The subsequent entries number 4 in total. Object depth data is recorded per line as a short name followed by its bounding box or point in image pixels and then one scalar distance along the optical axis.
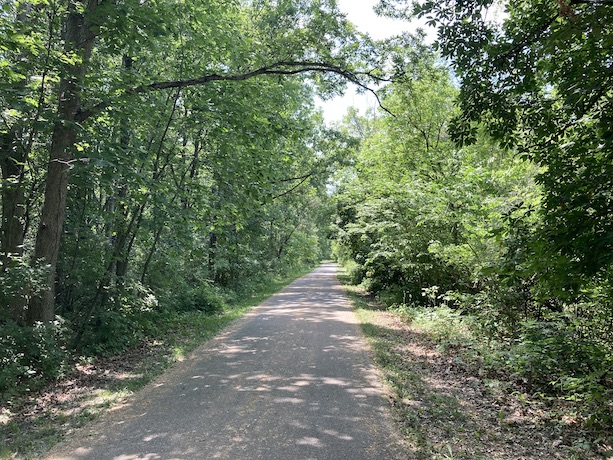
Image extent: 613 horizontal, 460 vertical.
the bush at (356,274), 24.45
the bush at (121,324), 8.48
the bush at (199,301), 14.16
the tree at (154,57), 6.66
